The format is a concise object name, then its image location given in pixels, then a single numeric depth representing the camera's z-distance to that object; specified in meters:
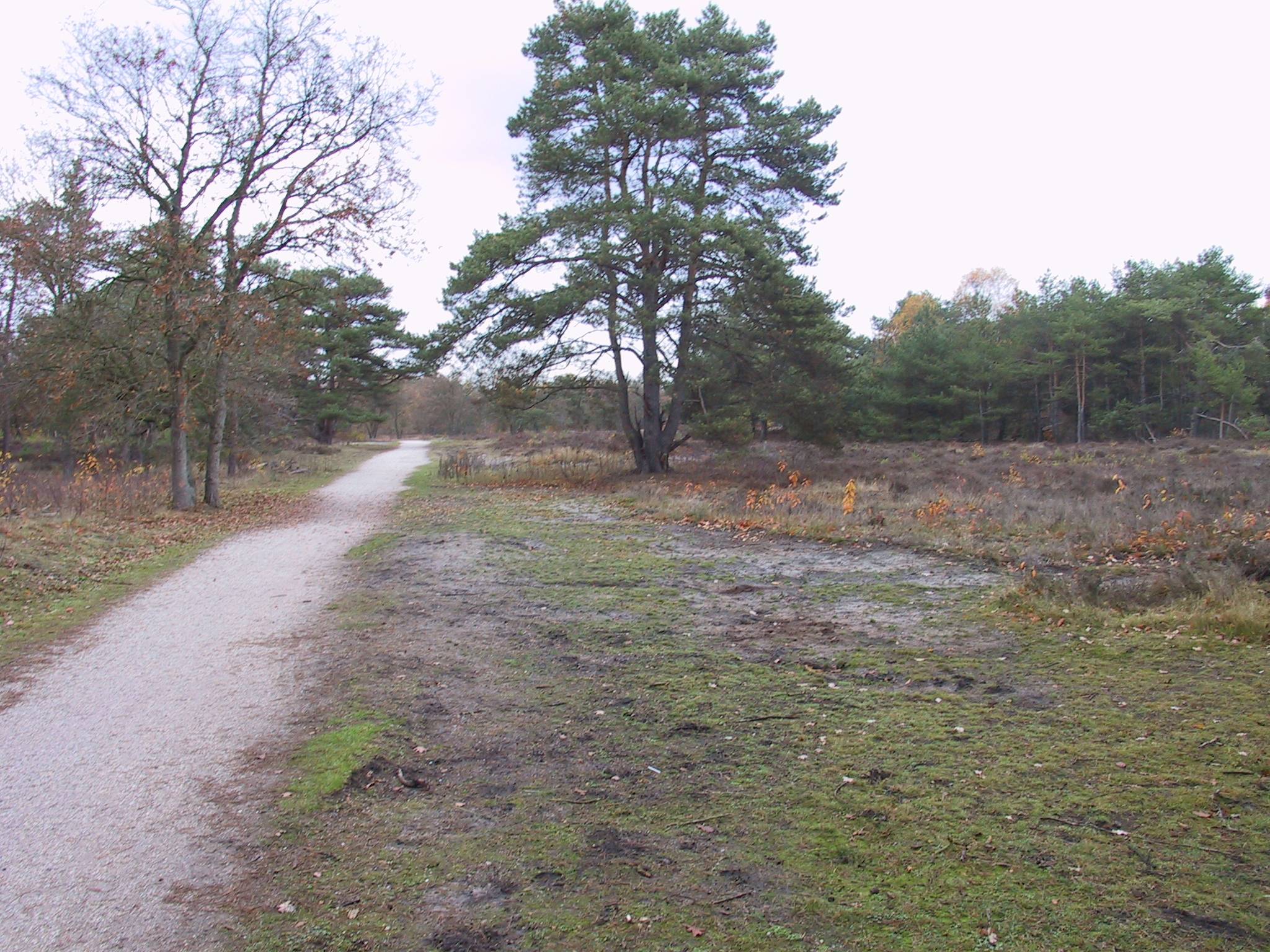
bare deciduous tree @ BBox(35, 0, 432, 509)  15.55
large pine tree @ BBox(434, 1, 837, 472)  19.78
